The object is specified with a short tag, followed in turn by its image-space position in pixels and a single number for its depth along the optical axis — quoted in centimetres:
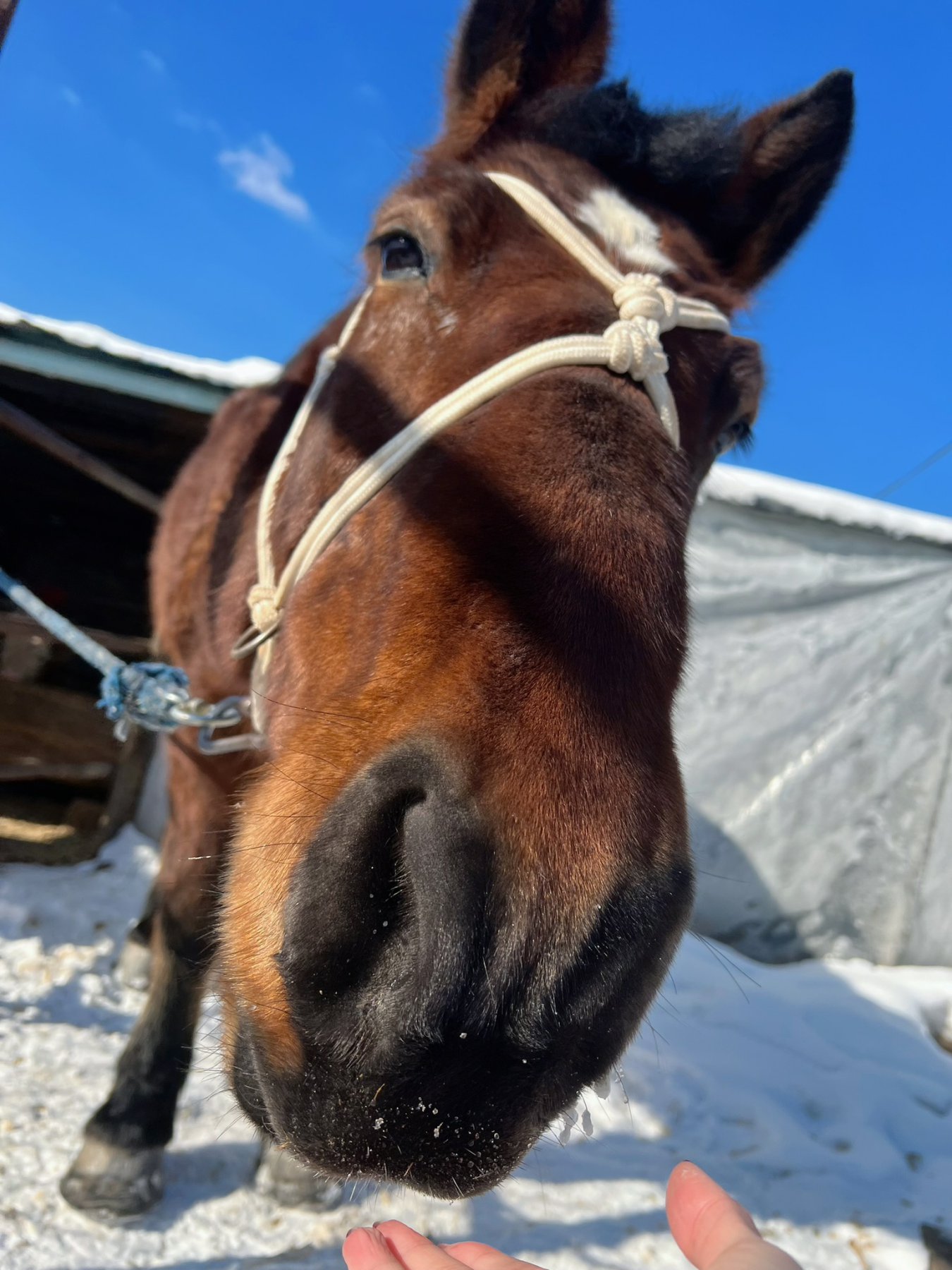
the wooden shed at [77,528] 452
